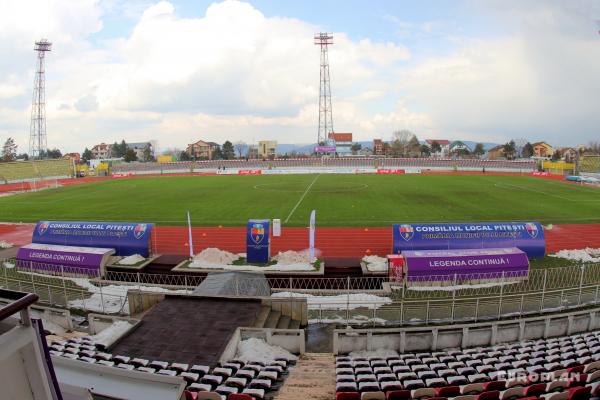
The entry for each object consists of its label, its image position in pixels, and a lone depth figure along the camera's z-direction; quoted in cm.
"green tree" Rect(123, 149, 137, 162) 12512
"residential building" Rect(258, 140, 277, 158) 17412
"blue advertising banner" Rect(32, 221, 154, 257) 2281
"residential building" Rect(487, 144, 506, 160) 15015
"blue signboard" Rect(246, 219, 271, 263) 2162
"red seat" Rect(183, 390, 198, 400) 675
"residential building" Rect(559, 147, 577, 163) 12948
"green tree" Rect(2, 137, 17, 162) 13812
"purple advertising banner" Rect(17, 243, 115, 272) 2084
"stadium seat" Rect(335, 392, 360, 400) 772
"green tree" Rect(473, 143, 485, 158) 14941
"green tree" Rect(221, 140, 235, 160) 14975
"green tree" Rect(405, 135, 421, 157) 15427
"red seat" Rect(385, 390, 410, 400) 764
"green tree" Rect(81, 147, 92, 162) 14900
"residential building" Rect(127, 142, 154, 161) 16012
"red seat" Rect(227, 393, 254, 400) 732
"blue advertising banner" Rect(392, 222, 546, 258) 2081
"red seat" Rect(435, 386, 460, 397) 789
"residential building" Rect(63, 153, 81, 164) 15432
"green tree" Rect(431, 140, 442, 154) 17118
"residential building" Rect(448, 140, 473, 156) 15312
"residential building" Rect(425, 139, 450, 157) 16688
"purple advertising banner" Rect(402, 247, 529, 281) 1795
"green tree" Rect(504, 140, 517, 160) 13768
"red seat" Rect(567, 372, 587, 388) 803
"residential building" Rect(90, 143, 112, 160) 17162
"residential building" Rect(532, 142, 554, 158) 16675
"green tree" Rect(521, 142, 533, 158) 14725
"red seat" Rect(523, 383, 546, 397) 770
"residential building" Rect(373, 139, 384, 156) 16712
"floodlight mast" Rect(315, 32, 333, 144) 9456
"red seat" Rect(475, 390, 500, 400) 742
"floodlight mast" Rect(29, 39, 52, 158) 8556
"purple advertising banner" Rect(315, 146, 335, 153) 10908
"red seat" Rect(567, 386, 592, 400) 738
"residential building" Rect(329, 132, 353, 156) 16288
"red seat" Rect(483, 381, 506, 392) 808
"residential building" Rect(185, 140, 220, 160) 16918
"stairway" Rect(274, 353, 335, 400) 859
